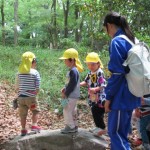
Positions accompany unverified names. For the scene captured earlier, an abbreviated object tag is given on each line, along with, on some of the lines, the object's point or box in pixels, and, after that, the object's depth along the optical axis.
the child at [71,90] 4.98
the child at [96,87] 4.95
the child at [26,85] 5.47
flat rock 5.03
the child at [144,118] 4.54
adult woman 3.58
